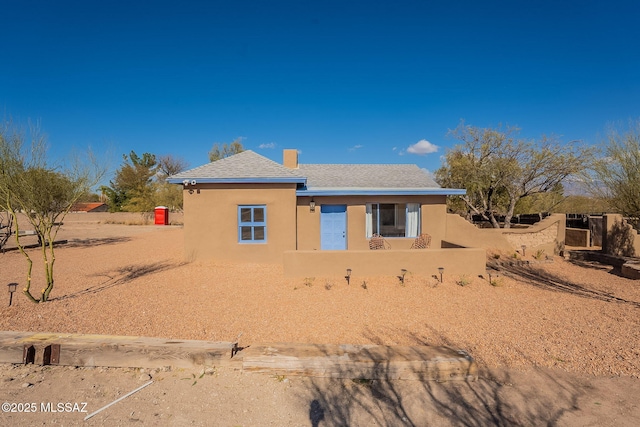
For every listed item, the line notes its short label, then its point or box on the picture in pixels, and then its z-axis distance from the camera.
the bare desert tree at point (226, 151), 36.81
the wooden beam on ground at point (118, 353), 3.96
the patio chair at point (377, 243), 11.72
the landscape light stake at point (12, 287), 6.19
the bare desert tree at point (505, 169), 15.75
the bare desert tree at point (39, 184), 6.79
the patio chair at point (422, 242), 11.94
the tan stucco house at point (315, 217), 9.16
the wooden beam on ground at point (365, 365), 3.82
